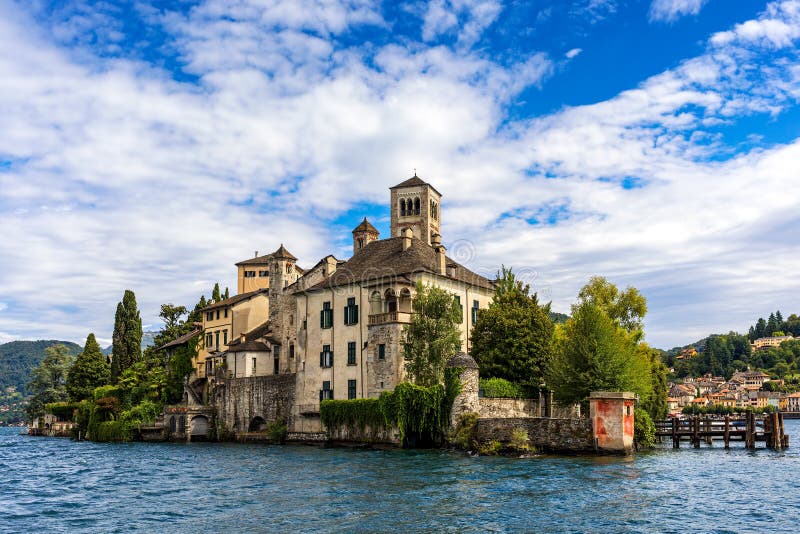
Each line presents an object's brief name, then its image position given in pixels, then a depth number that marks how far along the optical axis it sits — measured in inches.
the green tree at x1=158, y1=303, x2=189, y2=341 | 3508.9
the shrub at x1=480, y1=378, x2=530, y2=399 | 1820.9
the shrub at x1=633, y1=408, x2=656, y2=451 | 1728.0
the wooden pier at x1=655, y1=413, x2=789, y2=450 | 1940.2
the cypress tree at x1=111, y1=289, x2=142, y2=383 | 3449.8
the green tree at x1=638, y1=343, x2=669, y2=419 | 2198.8
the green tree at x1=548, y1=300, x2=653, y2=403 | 1712.6
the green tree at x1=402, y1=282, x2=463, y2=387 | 1855.3
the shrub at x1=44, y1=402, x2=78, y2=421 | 3693.4
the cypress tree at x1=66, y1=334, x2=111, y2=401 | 3622.0
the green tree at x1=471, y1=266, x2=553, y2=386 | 1941.4
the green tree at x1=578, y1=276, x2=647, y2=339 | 2394.2
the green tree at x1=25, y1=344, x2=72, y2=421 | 4163.4
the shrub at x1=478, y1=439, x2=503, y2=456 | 1595.7
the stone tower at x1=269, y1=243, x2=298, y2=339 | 2625.5
